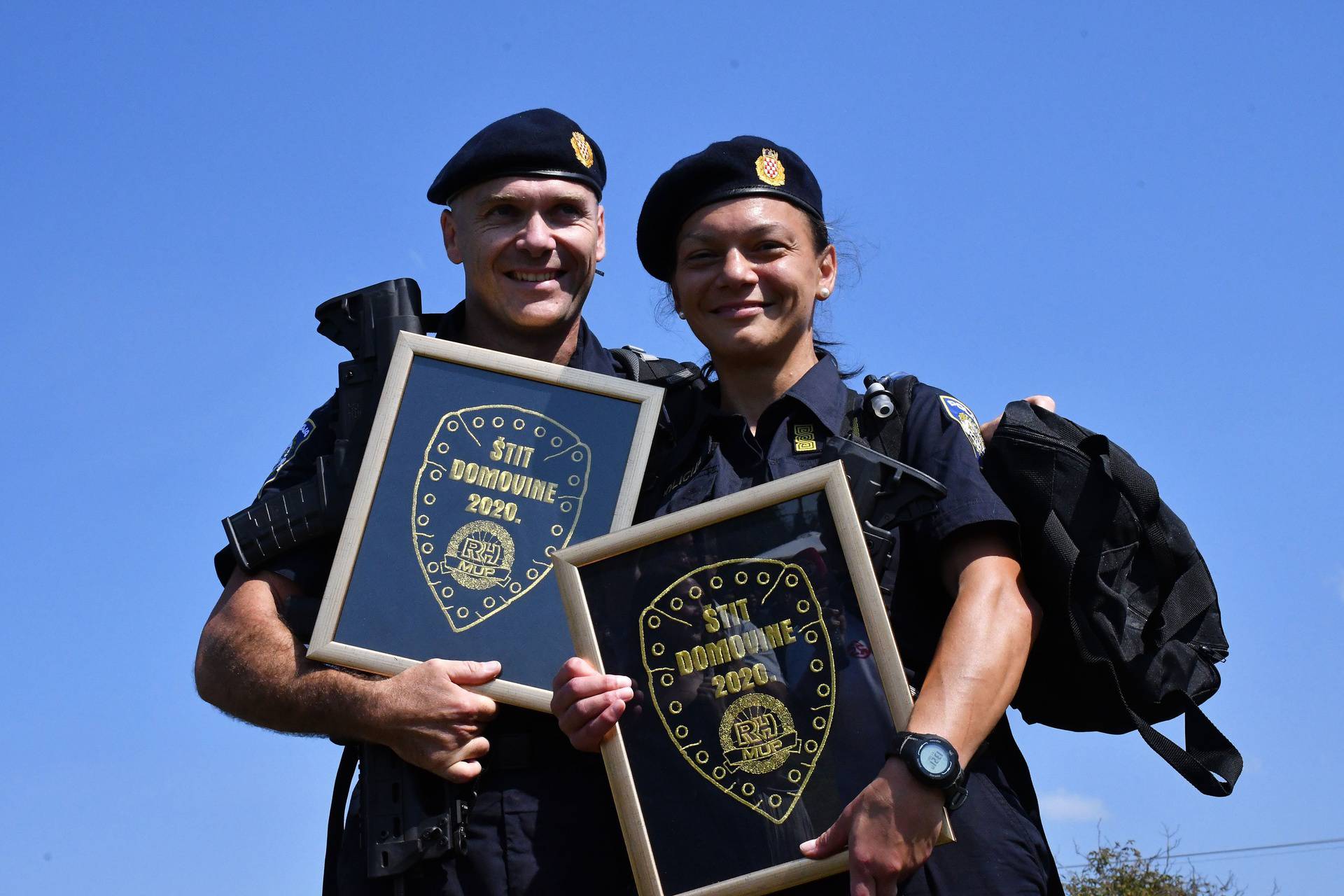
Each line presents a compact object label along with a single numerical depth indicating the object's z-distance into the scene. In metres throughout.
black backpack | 3.46
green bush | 19.91
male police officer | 3.71
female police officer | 3.11
